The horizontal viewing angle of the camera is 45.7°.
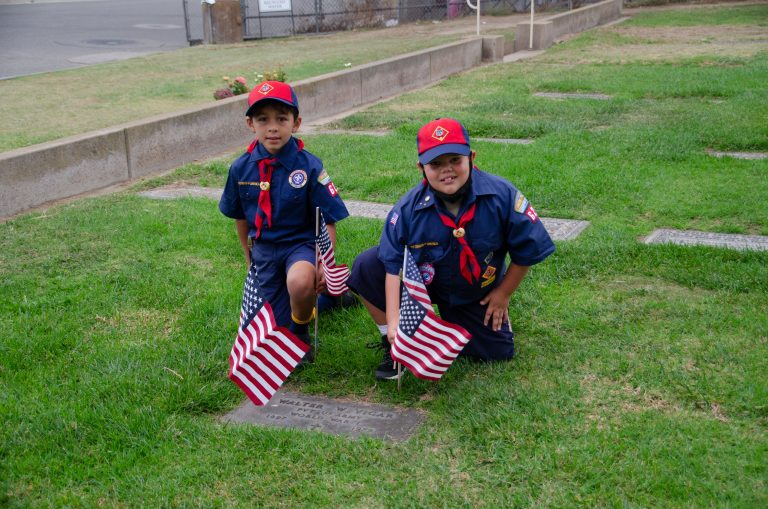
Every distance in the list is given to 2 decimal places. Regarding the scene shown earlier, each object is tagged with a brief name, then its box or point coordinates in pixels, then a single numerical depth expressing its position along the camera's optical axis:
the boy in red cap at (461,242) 3.84
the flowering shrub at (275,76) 8.96
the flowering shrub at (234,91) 10.19
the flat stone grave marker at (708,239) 5.45
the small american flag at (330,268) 4.31
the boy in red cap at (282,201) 4.34
